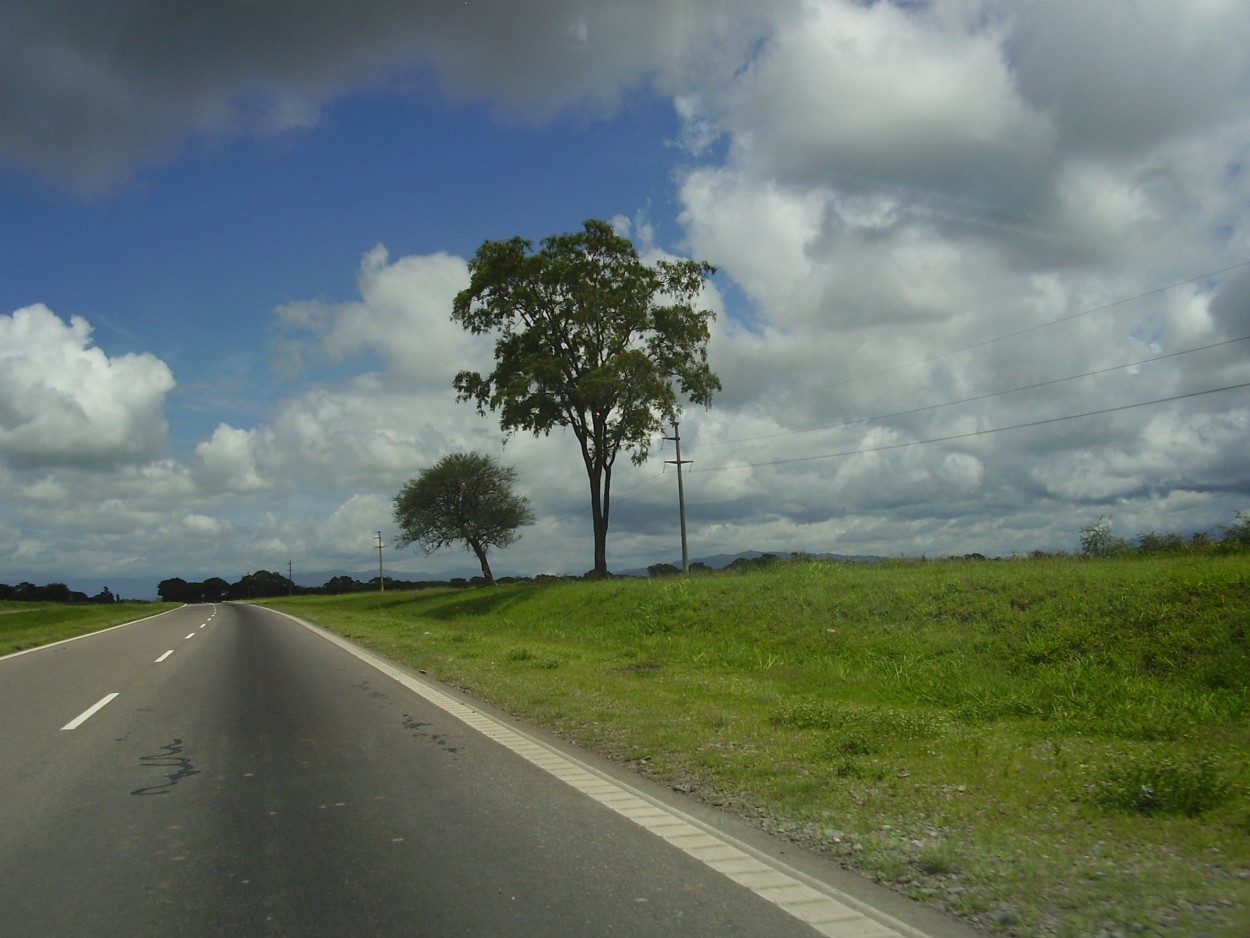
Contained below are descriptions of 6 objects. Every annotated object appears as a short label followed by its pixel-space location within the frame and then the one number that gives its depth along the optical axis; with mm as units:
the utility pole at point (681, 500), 42719
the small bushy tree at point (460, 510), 71375
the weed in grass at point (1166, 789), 6699
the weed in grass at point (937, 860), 5566
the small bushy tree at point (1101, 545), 21781
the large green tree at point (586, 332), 39875
